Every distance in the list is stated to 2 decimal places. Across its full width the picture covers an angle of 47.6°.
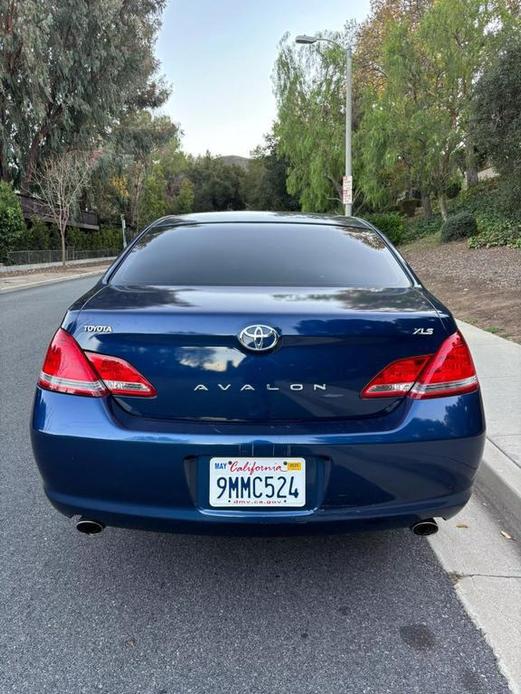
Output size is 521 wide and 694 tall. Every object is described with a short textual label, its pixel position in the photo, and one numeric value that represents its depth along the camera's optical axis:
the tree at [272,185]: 46.56
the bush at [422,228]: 27.39
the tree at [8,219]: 25.12
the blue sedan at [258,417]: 2.18
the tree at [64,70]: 24.33
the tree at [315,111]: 30.05
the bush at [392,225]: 28.67
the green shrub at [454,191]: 32.94
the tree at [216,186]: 69.12
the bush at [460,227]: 21.25
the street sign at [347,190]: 17.42
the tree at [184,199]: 62.31
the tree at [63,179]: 29.06
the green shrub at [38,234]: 31.91
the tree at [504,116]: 17.22
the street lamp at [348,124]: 17.88
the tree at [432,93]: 24.06
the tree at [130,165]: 33.81
